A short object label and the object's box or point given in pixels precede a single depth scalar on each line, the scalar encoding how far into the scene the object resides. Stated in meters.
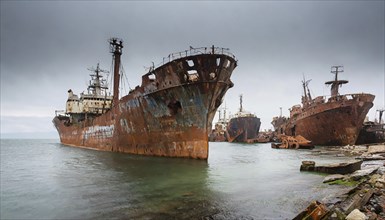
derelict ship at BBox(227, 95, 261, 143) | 51.78
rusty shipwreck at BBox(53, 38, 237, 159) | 15.51
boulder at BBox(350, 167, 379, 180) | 8.66
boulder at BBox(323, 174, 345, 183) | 9.13
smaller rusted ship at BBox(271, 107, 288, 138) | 50.66
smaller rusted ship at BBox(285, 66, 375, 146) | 29.80
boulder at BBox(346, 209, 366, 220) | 3.94
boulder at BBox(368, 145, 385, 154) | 19.73
